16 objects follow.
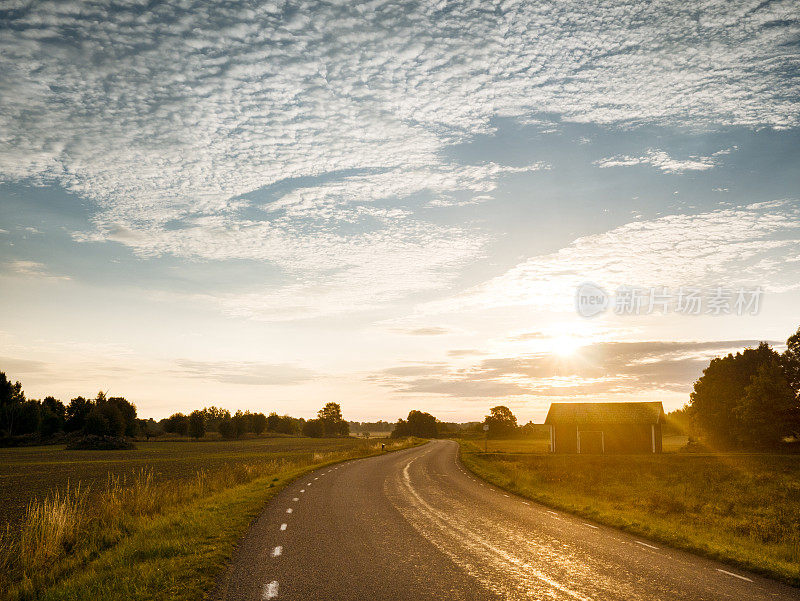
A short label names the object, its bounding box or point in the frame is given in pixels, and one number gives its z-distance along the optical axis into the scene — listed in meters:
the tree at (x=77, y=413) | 124.69
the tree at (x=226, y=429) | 155.62
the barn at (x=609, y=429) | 62.19
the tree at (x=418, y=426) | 160.12
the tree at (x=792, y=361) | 62.47
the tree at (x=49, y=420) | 116.06
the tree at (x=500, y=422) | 144.25
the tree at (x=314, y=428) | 181.75
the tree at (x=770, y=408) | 59.94
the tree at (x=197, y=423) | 145.12
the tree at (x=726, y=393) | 68.69
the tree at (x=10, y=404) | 108.56
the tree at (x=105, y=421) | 111.39
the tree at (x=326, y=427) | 196.48
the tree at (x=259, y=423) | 176.50
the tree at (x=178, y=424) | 161.12
